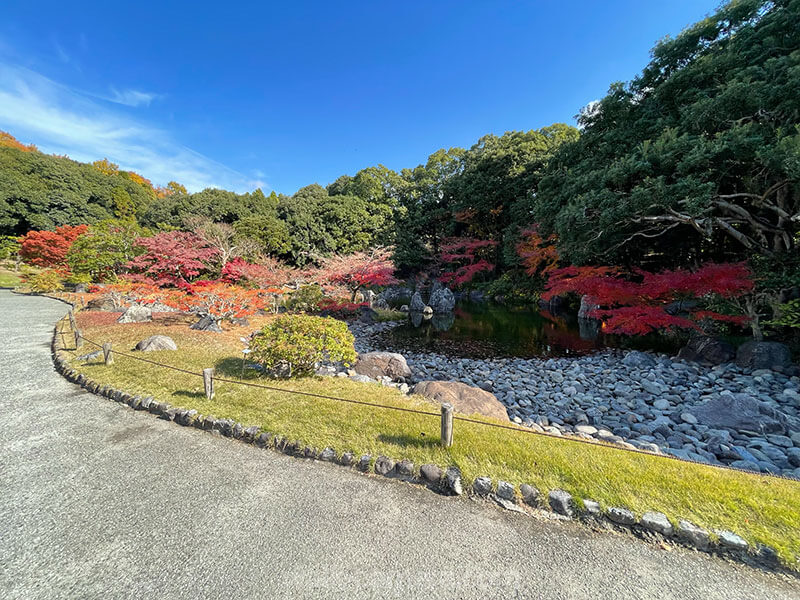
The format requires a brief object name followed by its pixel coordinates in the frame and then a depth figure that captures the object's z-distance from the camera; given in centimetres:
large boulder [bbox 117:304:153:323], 967
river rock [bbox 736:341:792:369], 631
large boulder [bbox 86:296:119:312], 1232
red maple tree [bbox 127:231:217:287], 1244
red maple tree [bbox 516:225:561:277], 1562
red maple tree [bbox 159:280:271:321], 938
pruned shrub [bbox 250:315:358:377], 503
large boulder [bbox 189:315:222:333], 908
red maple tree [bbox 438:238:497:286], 2244
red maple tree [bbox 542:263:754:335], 683
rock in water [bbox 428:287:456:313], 1831
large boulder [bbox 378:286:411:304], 1999
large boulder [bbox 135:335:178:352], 661
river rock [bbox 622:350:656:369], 758
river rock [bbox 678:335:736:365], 708
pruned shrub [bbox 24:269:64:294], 1723
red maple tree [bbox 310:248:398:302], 1446
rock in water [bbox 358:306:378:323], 1440
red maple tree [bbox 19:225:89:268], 1722
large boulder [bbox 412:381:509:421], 485
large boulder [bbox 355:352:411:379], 686
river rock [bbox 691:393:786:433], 425
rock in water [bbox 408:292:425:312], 1781
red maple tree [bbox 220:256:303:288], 1394
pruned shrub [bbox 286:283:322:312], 1271
